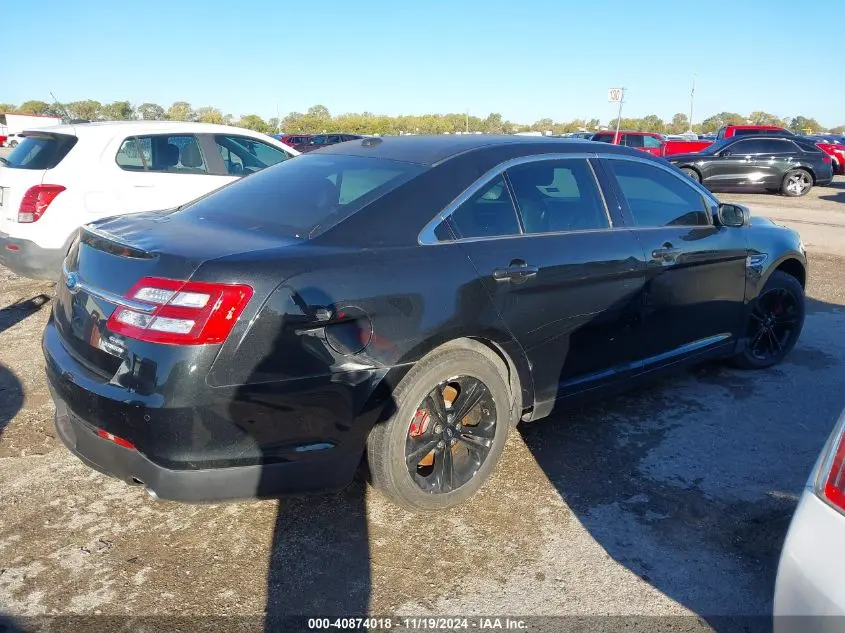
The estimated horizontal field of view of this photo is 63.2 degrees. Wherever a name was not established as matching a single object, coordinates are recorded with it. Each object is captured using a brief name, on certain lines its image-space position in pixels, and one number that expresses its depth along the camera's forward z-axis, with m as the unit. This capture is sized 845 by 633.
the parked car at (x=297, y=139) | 25.12
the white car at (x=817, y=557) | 1.60
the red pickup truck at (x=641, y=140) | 23.02
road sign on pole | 23.08
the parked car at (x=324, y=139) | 23.64
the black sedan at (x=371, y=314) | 2.45
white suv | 5.83
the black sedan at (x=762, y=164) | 17.42
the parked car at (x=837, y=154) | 23.66
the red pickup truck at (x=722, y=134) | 20.43
